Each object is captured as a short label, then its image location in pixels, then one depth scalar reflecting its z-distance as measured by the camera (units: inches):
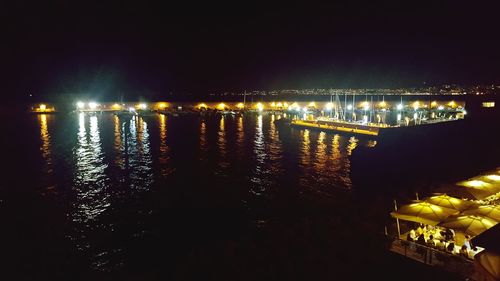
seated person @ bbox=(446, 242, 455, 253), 421.4
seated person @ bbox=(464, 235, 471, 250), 416.2
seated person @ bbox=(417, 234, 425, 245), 435.5
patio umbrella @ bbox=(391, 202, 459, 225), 446.9
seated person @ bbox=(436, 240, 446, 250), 428.9
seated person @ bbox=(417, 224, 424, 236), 468.4
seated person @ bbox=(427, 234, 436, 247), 434.6
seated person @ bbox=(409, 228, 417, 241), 453.6
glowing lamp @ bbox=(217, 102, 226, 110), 3262.8
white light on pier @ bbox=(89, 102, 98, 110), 3010.1
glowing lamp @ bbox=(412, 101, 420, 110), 3078.7
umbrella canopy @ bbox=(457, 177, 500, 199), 538.3
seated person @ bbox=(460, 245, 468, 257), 407.8
